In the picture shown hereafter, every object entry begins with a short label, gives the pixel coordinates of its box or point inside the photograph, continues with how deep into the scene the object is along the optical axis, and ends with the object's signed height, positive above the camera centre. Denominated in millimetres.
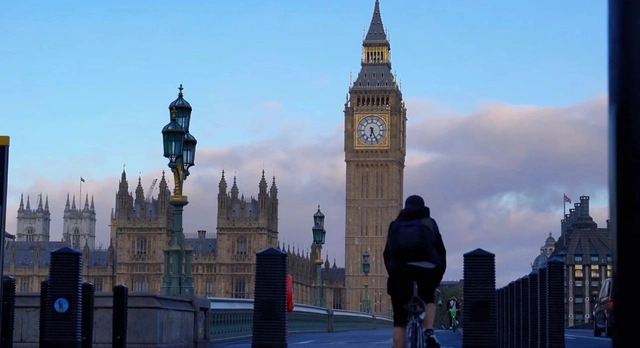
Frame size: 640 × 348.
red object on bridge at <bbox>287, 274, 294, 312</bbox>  21028 -493
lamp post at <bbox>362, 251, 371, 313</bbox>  61500 -57
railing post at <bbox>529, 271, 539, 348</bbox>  16062 -444
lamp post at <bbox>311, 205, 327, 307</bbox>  44531 +1962
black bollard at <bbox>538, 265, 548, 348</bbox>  14780 -381
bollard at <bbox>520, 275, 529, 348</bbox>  17625 -516
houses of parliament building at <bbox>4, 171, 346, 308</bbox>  109938 +3010
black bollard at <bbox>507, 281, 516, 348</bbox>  20281 -687
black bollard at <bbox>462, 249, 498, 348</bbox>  13820 -262
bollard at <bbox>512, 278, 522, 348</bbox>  18827 -623
